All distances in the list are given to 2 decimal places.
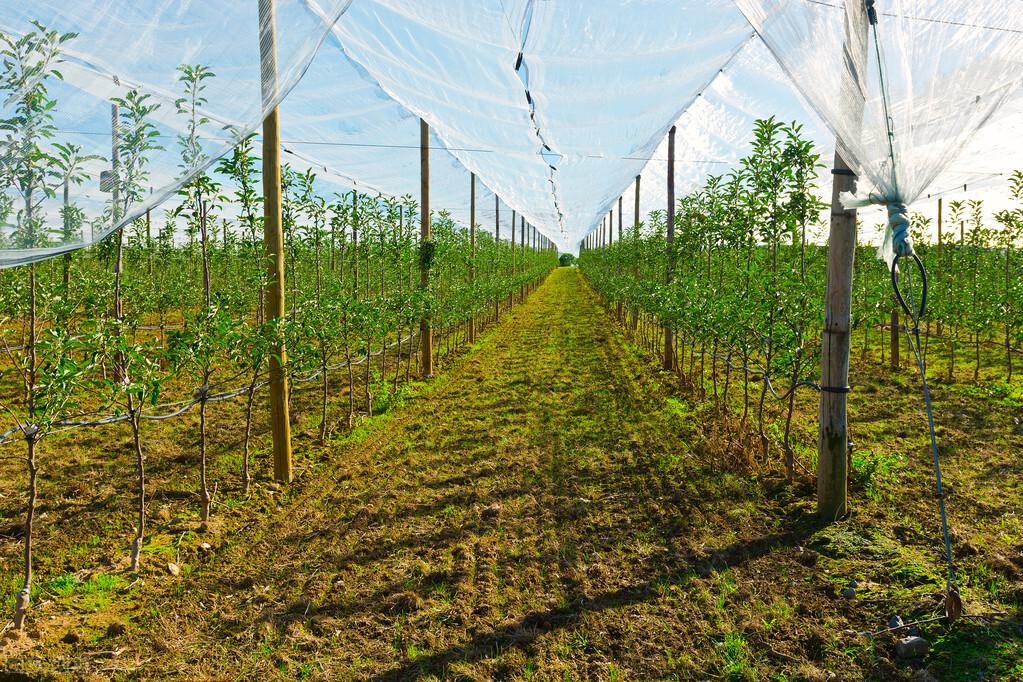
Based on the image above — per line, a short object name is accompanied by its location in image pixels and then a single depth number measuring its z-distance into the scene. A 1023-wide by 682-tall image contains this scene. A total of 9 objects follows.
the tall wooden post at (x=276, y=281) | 4.71
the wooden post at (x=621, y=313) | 17.75
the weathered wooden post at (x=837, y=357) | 3.97
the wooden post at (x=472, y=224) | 13.42
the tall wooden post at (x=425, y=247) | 8.88
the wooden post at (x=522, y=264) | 26.91
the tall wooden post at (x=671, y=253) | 9.60
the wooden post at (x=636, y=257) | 14.15
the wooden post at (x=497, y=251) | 18.09
